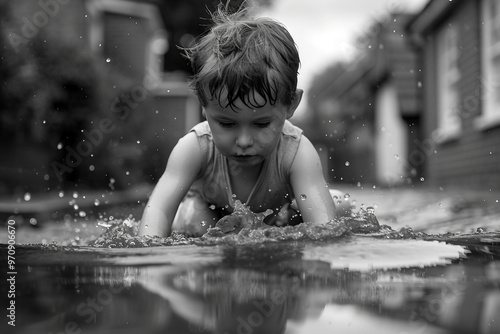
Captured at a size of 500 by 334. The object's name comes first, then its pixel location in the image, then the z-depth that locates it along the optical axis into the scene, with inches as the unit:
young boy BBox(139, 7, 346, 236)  103.7
